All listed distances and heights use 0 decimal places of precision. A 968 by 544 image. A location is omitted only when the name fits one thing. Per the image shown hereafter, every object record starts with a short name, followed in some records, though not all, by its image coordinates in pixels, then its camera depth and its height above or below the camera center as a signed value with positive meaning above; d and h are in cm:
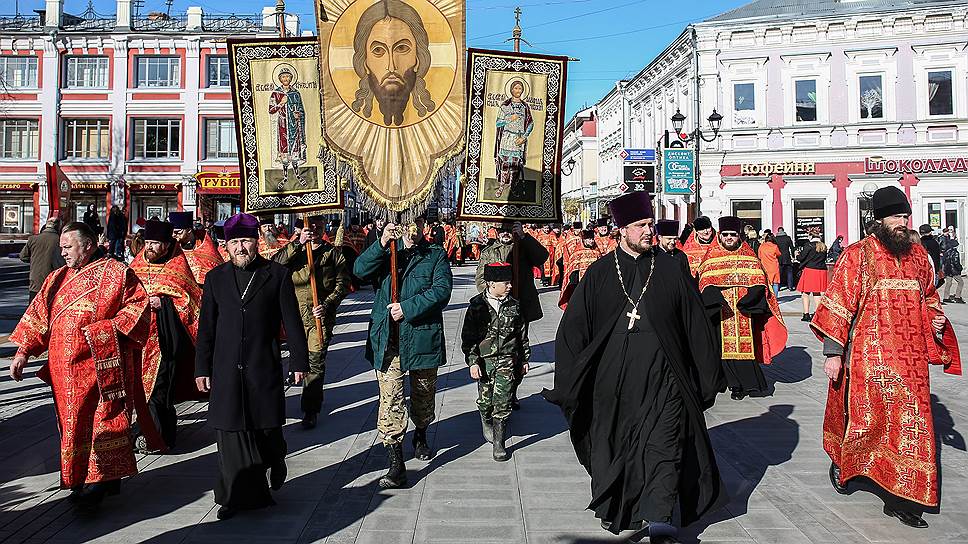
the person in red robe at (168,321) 696 -23
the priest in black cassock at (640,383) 467 -56
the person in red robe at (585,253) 1670 +79
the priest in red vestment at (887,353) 511 -44
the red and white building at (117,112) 3756 +864
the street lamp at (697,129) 2709 +584
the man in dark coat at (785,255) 2389 +100
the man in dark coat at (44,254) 1181 +63
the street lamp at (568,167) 5619 +902
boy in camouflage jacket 695 -43
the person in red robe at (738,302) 891 -15
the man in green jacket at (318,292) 759 +2
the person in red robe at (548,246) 2752 +156
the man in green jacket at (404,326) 593 -26
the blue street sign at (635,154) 3266 +552
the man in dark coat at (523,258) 819 +34
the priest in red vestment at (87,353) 519 -37
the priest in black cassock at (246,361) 523 -44
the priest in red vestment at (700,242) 958 +58
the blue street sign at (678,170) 2802 +417
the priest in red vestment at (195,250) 835 +49
